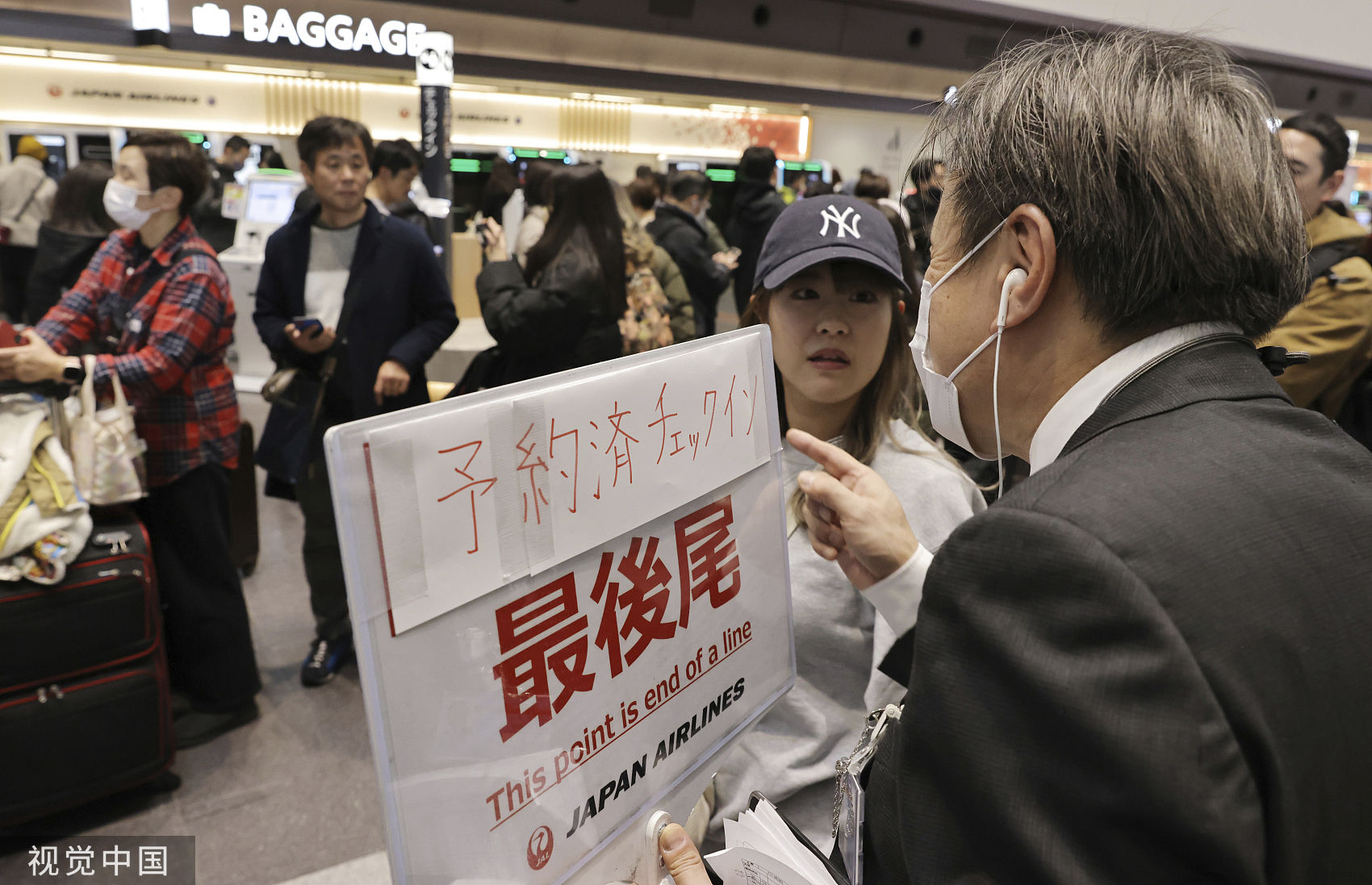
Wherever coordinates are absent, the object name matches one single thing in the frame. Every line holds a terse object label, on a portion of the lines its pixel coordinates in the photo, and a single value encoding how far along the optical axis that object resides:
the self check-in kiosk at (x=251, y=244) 6.91
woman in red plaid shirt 2.67
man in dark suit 0.57
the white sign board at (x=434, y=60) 5.23
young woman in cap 1.31
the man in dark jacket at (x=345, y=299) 3.07
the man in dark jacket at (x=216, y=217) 7.34
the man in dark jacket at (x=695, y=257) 5.05
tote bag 2.40
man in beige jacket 3.11
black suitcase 2.30
